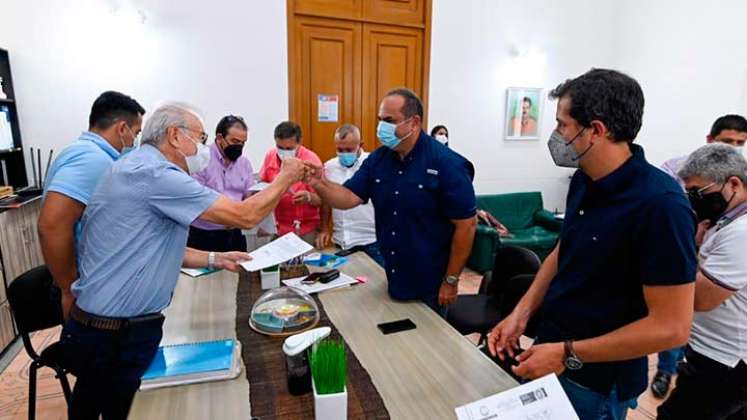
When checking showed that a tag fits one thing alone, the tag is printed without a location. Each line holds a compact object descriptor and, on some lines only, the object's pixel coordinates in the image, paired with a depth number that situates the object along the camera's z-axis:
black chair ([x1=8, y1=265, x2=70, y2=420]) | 1.87
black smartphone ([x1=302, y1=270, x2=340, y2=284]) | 1.99
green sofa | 4.55
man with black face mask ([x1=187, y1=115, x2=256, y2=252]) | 2.66
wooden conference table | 1.15
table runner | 1.12
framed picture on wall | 5.23
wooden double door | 4.32
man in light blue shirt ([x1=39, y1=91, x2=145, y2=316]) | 1.73
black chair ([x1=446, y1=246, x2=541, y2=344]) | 2.25
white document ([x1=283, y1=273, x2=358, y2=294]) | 1.91
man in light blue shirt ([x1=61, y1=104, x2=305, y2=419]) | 1.35
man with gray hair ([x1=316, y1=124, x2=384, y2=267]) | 2.66
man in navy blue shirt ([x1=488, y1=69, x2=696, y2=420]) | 1.02
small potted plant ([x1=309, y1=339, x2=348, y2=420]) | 1.05
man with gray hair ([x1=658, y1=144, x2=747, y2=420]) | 1.48
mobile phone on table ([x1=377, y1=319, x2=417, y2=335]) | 1.57
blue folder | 1.25
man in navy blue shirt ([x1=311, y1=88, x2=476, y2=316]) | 1.87
